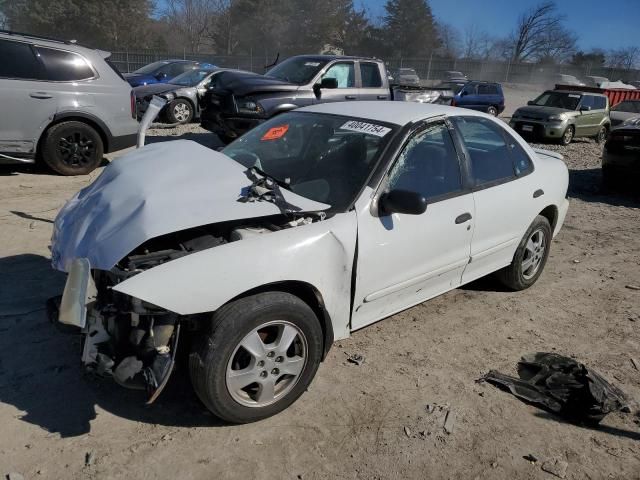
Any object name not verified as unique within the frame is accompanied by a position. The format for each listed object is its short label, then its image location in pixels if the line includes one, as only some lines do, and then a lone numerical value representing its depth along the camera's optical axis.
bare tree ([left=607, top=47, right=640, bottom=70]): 70.75
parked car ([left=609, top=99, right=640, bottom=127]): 16.50
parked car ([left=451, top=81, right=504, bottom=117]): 20.86
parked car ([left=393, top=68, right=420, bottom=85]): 36.63
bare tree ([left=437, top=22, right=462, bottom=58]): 64.06
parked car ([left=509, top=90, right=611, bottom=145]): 14.01
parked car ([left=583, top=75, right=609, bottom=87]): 40.27
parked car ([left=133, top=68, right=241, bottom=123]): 12.58
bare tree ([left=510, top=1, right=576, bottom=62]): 68.19
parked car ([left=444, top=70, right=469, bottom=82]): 42.41
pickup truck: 8.86
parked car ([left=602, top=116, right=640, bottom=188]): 8.30
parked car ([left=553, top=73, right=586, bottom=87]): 44.09
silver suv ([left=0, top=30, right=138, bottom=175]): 6.97
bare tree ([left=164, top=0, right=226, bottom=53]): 57.75
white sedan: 2.51
